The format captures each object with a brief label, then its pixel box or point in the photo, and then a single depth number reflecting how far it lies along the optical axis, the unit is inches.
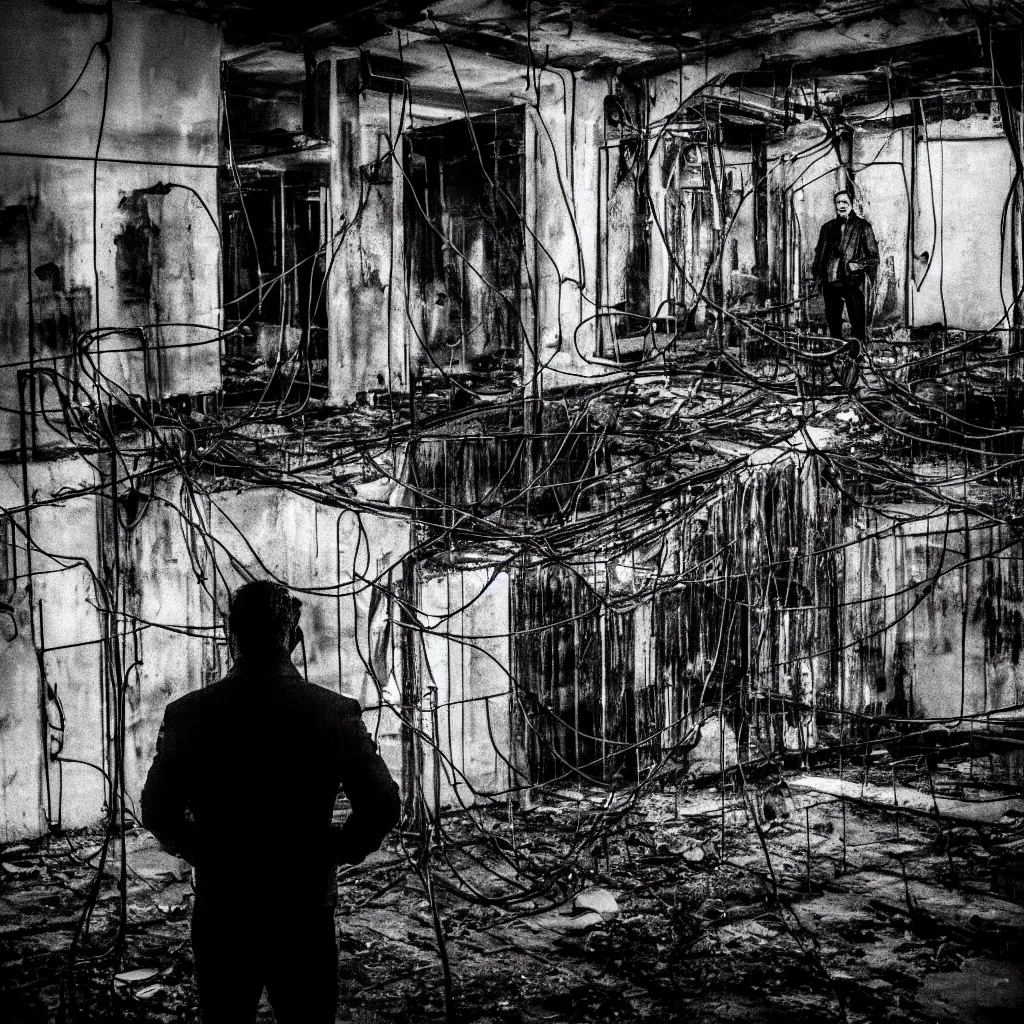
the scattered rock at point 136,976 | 248.5
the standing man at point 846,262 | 513.0
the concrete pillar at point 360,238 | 418.3
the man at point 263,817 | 156.2
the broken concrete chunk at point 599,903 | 292.8
